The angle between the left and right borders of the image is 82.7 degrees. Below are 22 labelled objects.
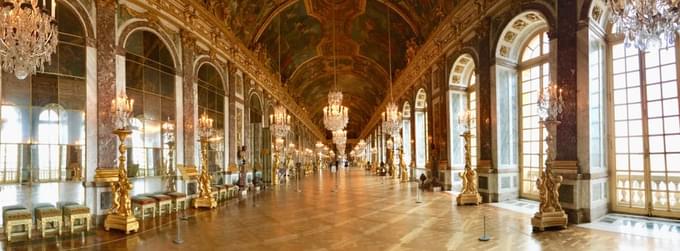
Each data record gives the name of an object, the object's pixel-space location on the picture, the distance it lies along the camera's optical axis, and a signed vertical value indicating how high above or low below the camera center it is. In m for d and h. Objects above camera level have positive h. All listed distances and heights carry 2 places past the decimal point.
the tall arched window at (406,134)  26.66 +0.28
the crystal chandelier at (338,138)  33.38 +0.11
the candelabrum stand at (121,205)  7.89 -1.31
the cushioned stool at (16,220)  6.94 -1.38
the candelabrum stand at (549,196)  7.55 -1.21
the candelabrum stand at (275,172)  21.66 -1.81
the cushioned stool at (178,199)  10.67 -1.59
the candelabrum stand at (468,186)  11.53 -1.49
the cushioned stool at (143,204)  9.35 -1.52
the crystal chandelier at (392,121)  18.56 +0.85
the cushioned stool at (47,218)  7.36 -1.43
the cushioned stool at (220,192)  13.49 -1.82
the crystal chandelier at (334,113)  16.42 +1.12
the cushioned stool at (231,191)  14.61 -1.95
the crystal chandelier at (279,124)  17.75 +0.74
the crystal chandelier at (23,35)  5.36 +1.54
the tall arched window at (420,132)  22.31 +0.34
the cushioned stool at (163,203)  9.97 -1.59
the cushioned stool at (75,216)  7.76 -1.47
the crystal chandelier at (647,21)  4.35 +1.31
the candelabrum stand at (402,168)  22.56 -1.80
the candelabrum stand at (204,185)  11.72 -1.36
